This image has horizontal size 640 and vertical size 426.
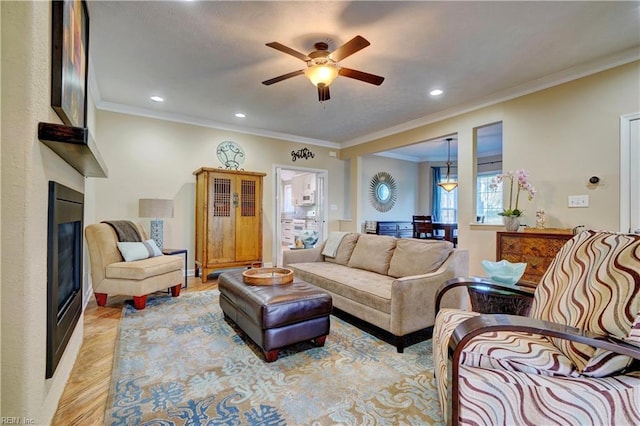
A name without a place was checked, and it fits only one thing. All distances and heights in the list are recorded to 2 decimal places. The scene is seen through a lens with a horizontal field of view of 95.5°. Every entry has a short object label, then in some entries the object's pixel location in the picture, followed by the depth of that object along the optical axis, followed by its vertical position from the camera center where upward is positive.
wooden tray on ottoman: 2.50 -0.56
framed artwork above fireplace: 1.26 +0.79
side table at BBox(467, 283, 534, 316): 1.77 -0.55
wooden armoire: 4.46 -0.08
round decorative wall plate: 5.19 +1.09
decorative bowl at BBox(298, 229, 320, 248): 5.29 -0.45
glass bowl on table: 1.88 -0.38
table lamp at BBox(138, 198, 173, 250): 4.10 +0.04
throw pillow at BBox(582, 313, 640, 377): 1.00 -0.52
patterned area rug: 1.52 -1.05
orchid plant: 3.38 +0.35
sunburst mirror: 7.44 +0.60
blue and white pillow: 3.42 -0.44
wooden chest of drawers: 2.97 -0.37
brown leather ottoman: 2.04 -0.74
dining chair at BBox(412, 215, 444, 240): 5.92 -0.26
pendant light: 6.47 +0.66
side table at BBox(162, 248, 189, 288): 4.11 -0.54
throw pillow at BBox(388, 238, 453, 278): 2.67 -0.41
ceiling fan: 2.49 +1.33
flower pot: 3.36 -0.10
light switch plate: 3.11 +0.15
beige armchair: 3.17 -0.64
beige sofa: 2.28 -0.64
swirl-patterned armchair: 0.98 -0.56
